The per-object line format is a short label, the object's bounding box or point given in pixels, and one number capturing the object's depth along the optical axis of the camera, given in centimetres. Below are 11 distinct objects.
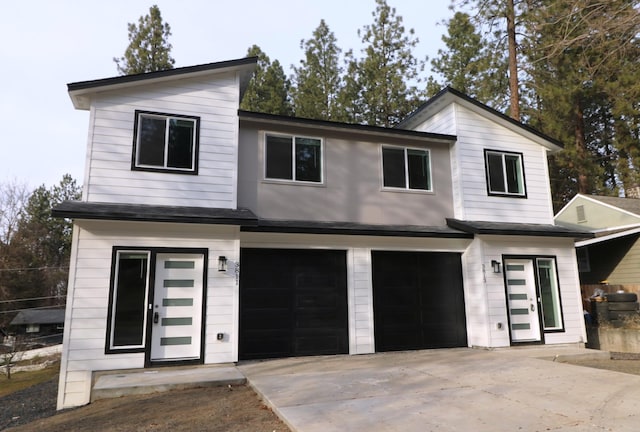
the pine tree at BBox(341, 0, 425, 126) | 1958
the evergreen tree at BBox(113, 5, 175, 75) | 1956
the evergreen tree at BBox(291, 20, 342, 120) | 2062
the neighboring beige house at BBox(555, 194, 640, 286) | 1415
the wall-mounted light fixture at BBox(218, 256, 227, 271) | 788
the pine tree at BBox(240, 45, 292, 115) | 2002
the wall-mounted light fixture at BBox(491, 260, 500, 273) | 980
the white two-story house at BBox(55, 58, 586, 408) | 745
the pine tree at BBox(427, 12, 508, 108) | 1752
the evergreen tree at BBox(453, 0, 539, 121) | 1608
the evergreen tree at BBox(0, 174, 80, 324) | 2644
